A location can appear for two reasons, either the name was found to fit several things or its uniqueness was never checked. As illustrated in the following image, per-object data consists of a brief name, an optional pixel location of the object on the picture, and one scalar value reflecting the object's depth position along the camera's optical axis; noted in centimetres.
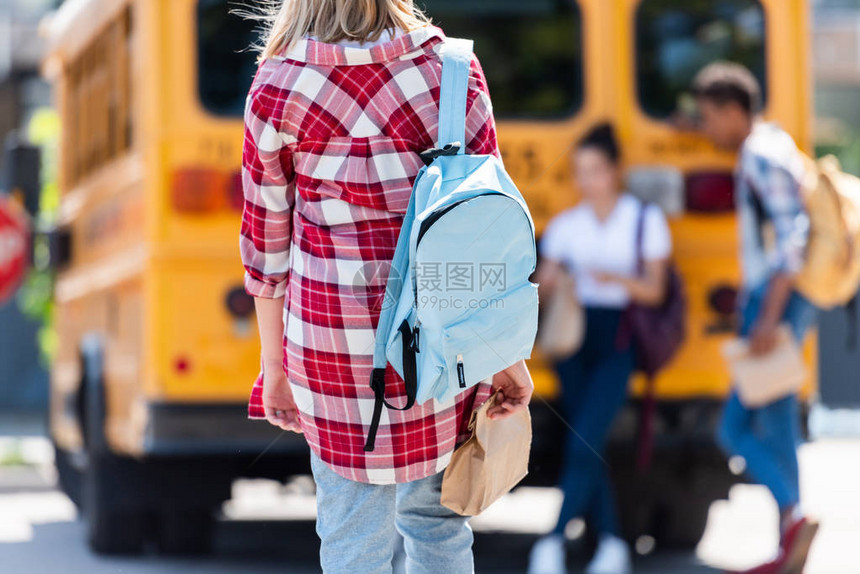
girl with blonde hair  517
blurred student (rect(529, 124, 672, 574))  1071
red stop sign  1798
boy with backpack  1014
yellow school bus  1072
